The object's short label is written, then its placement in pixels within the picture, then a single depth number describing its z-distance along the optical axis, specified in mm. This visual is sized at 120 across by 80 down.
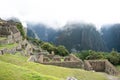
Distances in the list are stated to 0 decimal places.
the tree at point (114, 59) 25432
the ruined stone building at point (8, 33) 21094
